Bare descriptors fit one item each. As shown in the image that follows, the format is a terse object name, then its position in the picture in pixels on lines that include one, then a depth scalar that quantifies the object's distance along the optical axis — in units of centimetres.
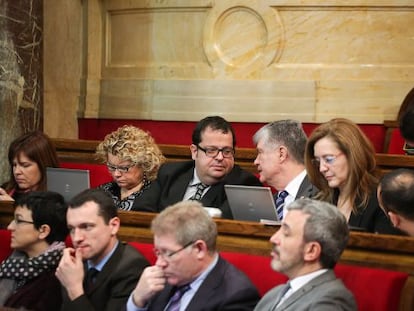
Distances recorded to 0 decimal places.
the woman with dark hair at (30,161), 866
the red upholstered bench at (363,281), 522
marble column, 1031
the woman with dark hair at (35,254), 641
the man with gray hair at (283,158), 735
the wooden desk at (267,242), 549
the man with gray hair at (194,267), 540
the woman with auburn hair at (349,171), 638
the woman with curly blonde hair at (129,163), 840
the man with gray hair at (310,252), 501
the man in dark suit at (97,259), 602
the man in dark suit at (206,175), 780
